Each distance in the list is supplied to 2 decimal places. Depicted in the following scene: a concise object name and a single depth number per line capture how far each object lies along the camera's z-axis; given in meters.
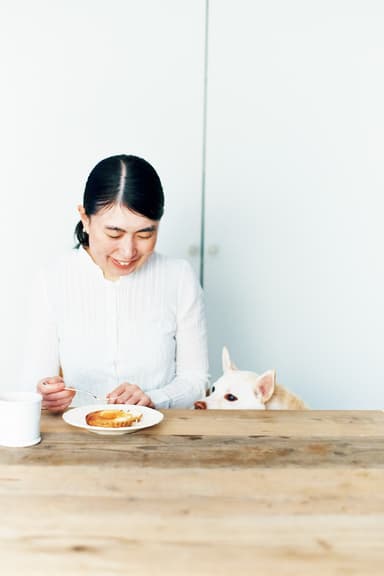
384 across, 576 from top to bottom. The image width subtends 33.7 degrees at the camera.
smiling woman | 1.56
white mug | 1.04
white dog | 1.51
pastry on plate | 1.12
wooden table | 0.69
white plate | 1.11
